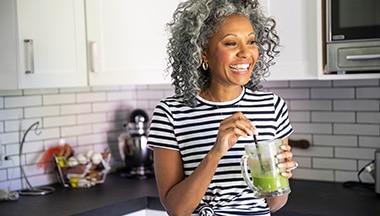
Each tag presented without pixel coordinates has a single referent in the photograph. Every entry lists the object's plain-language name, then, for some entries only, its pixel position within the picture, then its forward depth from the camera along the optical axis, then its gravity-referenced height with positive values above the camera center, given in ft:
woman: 5.50 -0.41
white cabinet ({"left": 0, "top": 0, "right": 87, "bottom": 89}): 8.28 +0.41
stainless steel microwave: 7.38 +0.35
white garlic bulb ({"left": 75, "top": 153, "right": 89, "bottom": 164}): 9.82 -1.47
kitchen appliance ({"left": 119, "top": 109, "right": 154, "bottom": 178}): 10.37 -1.42
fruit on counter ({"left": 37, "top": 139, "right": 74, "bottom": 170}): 9.77 -1.38
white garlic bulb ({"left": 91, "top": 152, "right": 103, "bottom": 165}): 9.87 -1.48
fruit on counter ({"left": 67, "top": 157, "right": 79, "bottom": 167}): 9.78 -1.51
